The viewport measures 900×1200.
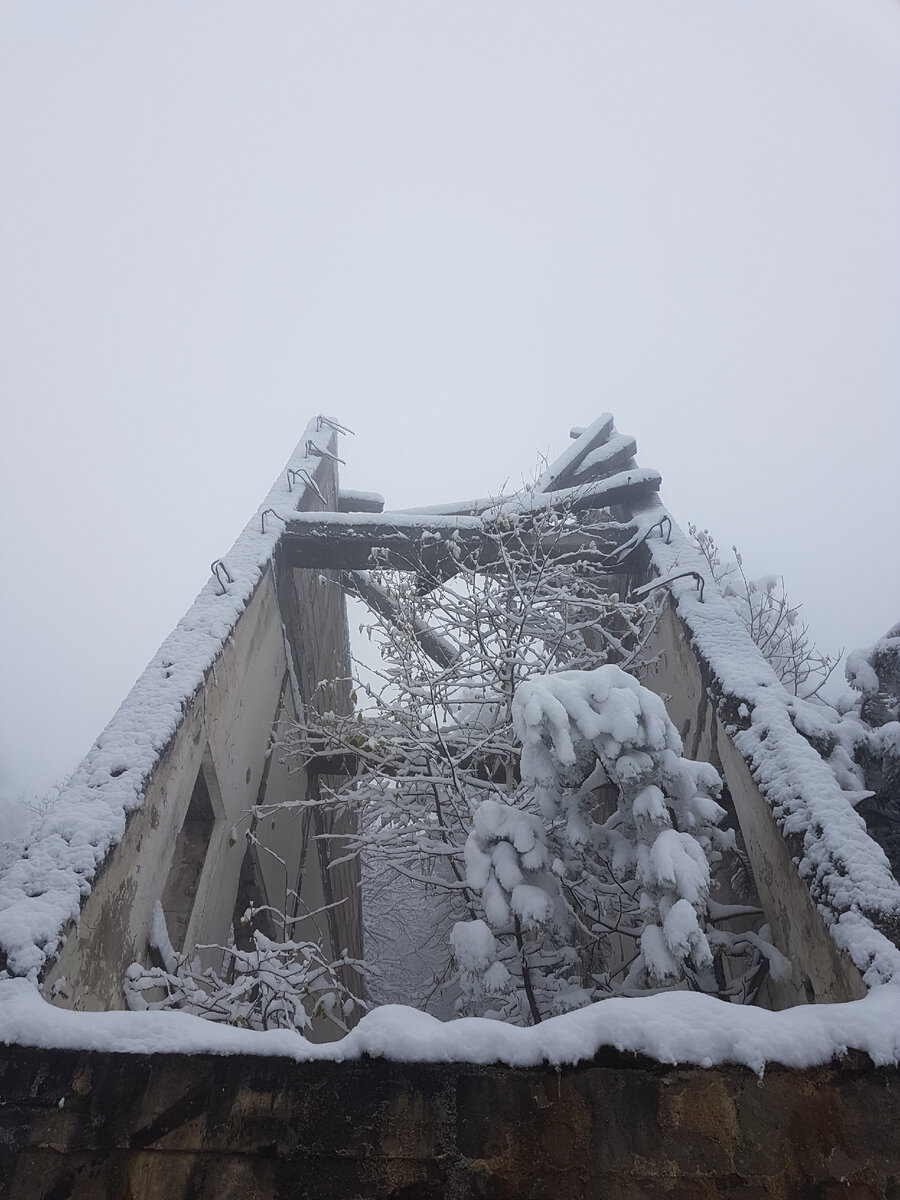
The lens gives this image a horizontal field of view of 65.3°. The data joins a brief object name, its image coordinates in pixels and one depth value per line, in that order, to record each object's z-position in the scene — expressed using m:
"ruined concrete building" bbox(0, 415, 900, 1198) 2.08
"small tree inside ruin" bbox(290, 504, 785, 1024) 3.26
